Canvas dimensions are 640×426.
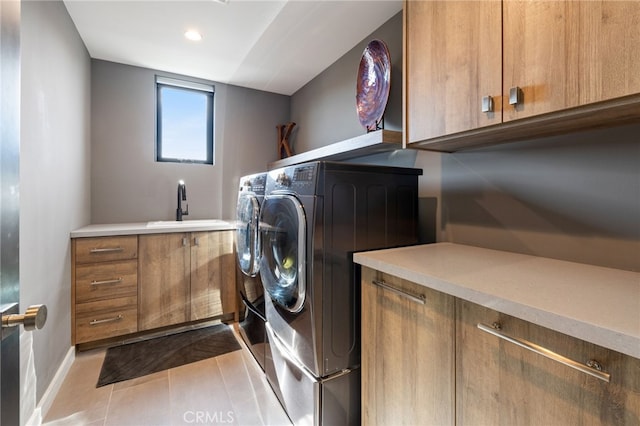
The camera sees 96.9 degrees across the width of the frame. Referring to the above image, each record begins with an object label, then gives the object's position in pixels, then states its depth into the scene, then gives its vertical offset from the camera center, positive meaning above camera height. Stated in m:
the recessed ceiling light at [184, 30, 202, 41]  2.15 +1.36
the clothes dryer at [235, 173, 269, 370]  1.86 -0.39
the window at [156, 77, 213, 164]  2.89 +0.95
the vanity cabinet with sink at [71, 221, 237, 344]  2.06 -0.53
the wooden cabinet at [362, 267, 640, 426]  0.59 -0.42
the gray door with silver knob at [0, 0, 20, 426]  0.52 +0.02
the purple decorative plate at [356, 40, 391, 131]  1.83 +0.88
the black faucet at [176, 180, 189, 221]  2.79 +0.14
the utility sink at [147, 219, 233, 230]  2.45 -0.12
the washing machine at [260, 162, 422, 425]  1.24 -0.25
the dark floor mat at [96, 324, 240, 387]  1.92 -1.08
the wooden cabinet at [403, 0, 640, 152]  0.74 +0.46
